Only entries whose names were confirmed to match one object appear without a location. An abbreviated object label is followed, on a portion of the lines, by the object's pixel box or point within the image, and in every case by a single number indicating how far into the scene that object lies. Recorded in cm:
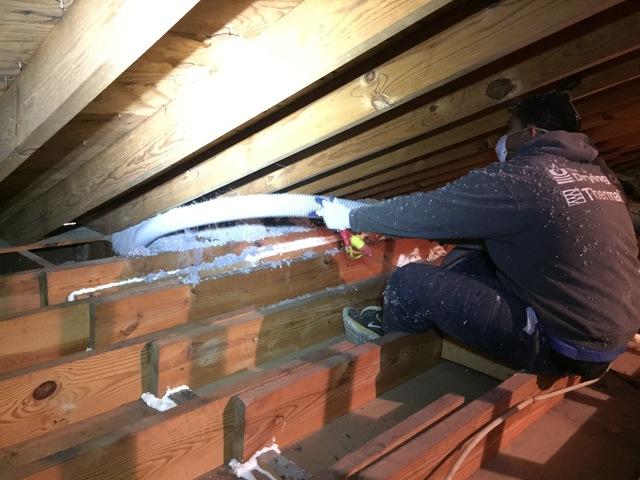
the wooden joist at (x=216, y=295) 172
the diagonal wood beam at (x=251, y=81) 116
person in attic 133
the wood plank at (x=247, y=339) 155
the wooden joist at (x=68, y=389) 137
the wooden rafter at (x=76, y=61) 105
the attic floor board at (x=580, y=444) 134
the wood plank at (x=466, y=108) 149
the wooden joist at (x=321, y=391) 123
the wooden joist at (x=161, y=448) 103
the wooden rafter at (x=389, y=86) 124
